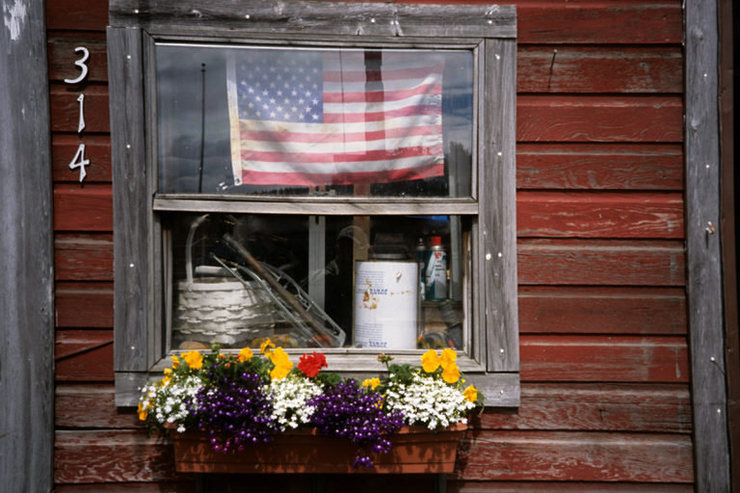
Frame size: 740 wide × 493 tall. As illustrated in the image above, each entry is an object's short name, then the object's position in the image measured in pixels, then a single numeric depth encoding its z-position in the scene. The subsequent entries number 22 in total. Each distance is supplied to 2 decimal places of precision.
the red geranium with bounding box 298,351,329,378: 2.35
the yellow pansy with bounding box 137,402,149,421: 2.32
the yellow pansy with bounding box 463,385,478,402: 2.36
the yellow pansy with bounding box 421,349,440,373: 2.35
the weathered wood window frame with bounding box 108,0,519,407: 2.45
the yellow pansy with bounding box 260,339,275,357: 2.41
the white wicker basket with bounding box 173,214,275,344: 2.56
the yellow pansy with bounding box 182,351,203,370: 2.32
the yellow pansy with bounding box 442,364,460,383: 2.35
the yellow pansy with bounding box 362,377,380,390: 2.38
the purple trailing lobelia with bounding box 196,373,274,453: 2.22
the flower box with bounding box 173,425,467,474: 2.32
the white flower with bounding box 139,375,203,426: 2.25
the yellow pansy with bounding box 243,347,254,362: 2.37
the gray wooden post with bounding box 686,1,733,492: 2.50
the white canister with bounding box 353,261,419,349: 2.59
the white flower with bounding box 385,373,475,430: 2.27
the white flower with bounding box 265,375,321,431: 2.24
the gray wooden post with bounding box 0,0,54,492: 2.43
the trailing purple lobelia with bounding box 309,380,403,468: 2.22
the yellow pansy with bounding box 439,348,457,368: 2.37
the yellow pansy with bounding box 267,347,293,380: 2.33
